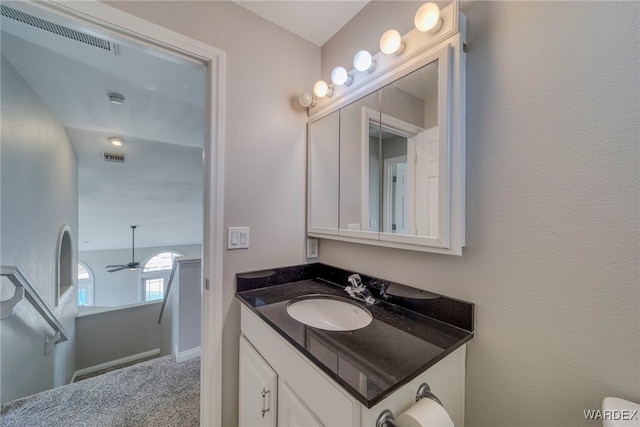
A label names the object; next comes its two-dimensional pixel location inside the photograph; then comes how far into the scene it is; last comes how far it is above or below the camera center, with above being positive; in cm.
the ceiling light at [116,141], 292 +87
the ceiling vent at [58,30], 122 +98
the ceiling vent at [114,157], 327 +75
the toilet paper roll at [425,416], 61 -52
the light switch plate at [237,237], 124 -13
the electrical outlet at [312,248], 154 -23
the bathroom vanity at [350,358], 63 -43
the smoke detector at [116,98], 201 +97
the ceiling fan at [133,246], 462 -88
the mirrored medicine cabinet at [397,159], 86 +24
